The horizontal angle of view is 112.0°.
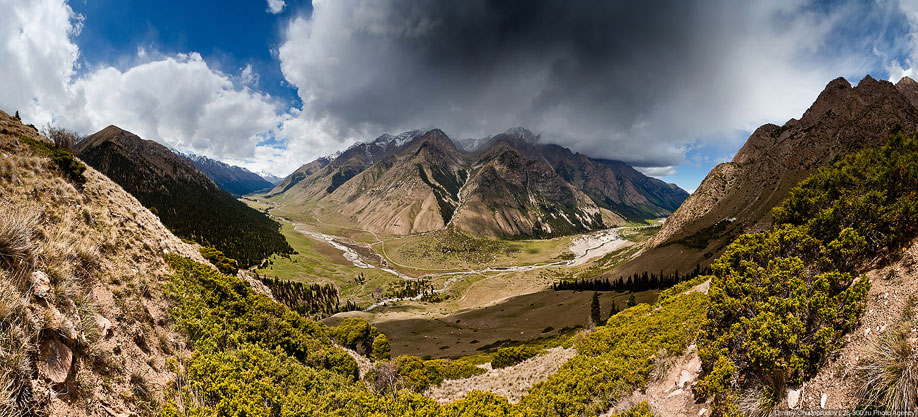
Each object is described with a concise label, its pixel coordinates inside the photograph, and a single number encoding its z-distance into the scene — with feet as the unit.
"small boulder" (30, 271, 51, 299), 28.66
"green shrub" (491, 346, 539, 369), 126.82
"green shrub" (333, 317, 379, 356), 138.45
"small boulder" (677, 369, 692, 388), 51.57
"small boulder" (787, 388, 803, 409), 33.68
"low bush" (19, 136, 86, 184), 61.46
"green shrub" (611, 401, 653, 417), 42.11
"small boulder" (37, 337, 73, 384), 24.76
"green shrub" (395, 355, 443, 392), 89.43
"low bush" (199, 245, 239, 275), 100.22
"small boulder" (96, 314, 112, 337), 35.09
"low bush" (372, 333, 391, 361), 142.17
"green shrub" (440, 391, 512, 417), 44.96
